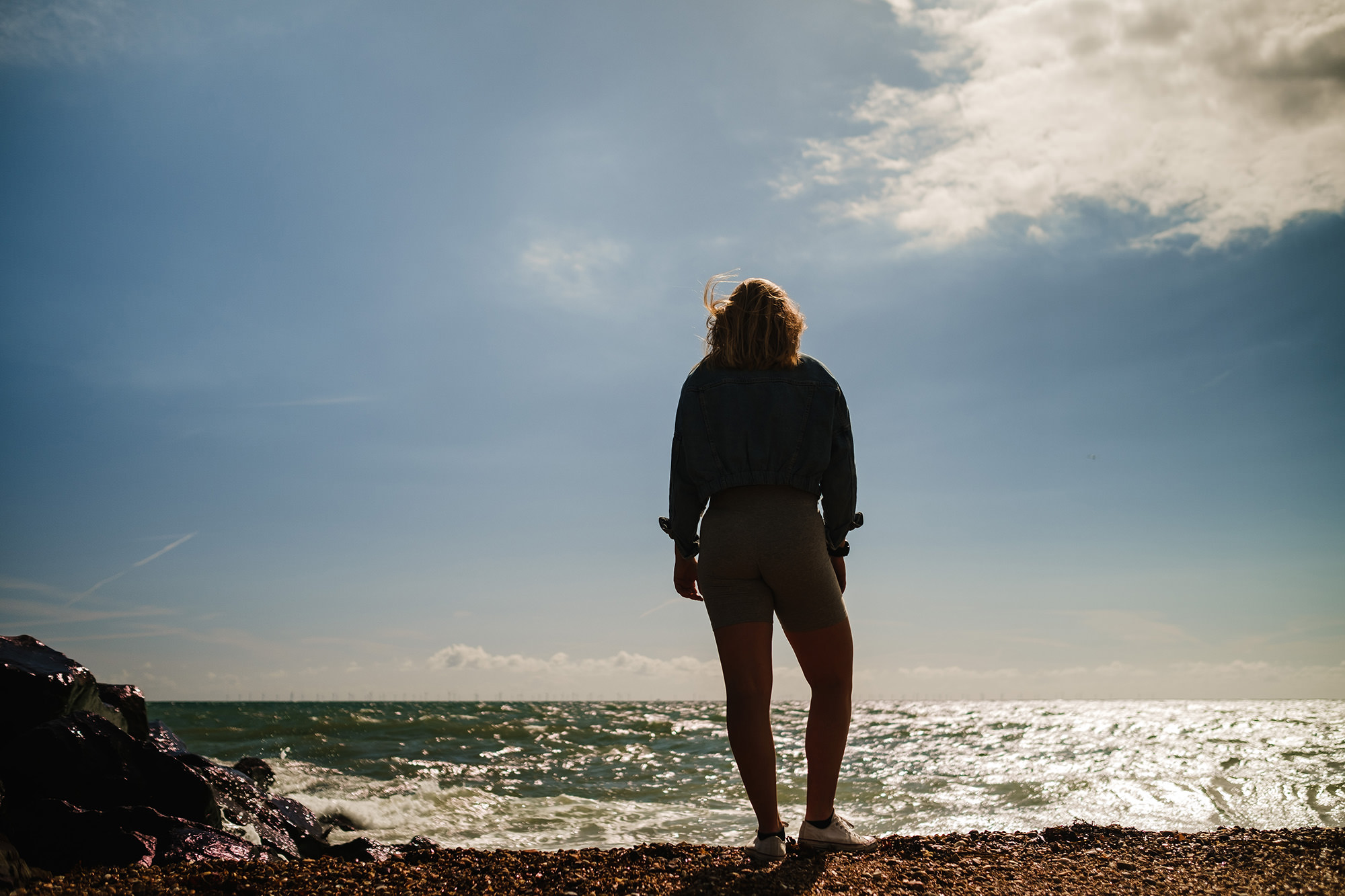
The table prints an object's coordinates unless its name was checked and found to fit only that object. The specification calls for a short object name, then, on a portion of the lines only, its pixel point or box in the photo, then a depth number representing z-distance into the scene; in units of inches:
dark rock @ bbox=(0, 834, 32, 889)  89.2
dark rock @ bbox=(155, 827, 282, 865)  127.8
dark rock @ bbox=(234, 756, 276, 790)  283.4
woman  104.7
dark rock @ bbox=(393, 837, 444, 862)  117.3
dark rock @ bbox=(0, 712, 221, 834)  136.5
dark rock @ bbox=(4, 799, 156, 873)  118.2
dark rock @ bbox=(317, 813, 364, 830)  248.7
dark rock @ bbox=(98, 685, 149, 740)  193.2
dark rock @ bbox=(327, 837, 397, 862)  134.6
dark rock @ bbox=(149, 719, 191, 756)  200.7
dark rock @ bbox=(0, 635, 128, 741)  149.0
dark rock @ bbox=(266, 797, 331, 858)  191.8
